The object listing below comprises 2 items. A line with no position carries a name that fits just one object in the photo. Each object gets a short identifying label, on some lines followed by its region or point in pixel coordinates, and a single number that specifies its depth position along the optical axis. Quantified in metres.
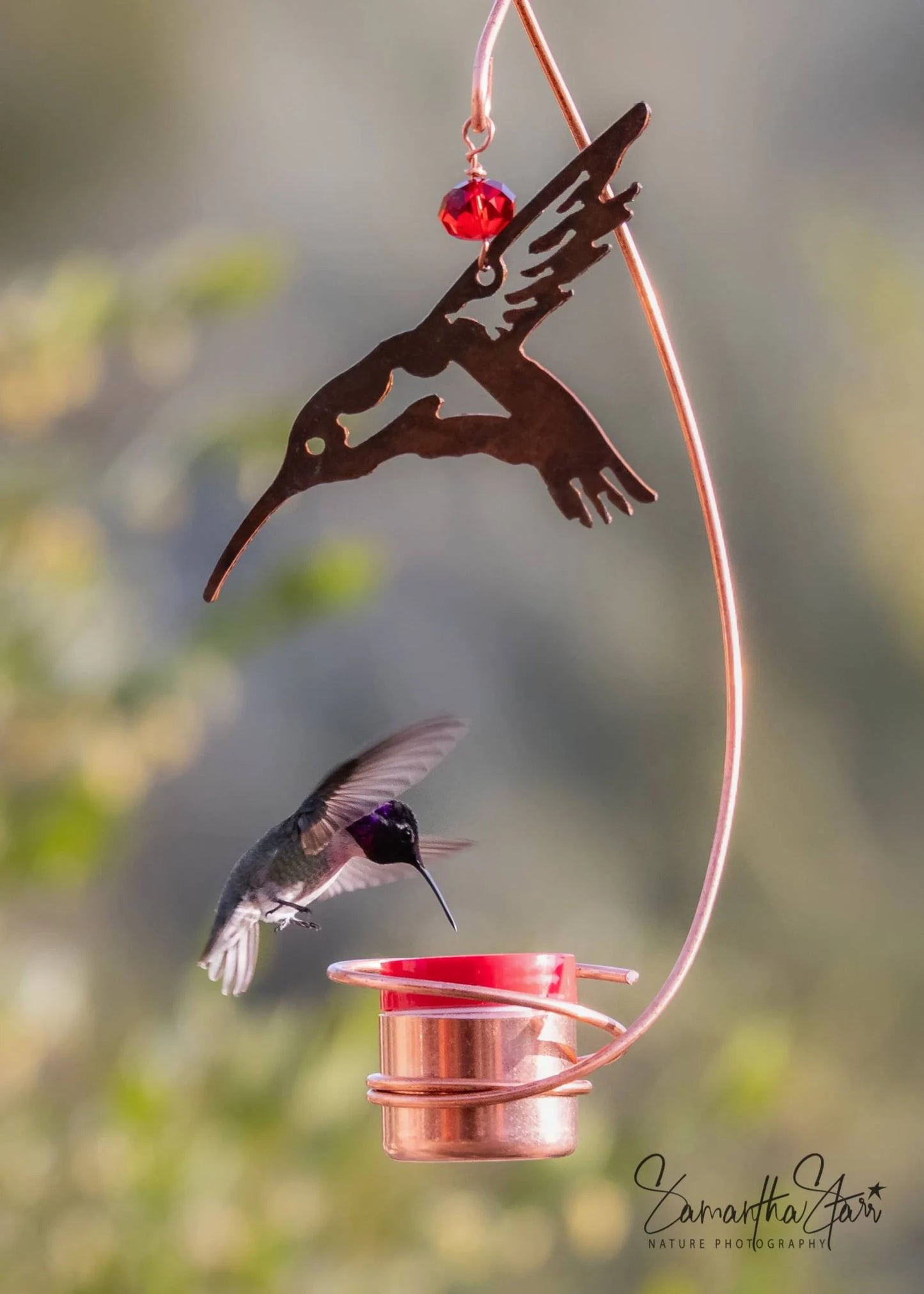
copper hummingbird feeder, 4.27
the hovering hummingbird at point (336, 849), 4.31
